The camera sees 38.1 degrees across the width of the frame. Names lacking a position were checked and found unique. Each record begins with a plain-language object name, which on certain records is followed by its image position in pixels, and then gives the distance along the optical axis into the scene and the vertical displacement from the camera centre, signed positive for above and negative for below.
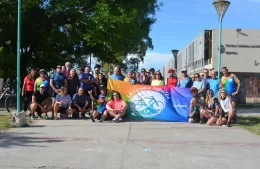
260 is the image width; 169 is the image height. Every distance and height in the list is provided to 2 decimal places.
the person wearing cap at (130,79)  13.93 +0.20
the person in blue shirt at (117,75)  14.05 +0.34
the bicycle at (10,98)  14.45 -0.62
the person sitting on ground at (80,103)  13.02 -0.66
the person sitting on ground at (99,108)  12.63 -0.81
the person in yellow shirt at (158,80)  13.70 +0.16
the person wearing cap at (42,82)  13.07 +0.06
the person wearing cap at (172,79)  13.92 +0.19
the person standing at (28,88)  13.41 -0.16
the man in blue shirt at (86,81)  13.30 +0.10
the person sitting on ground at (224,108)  11.88 -0.73
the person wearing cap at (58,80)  13.16 +0.13
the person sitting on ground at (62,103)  12.91 -0.66
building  34.88 +3.21
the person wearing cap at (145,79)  14.25 +0.20
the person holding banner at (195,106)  12.66 -0.72
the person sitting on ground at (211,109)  12.13 -0.80
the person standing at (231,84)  12.67 +0.03
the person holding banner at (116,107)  12.50 -0.77
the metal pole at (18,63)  11.32 +0.63
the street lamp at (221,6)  13.86 +2.91
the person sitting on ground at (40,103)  12.75 -0.68
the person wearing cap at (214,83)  12.88 +0.06
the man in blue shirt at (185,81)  13.70 +0.13
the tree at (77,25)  19.09 +3.20
